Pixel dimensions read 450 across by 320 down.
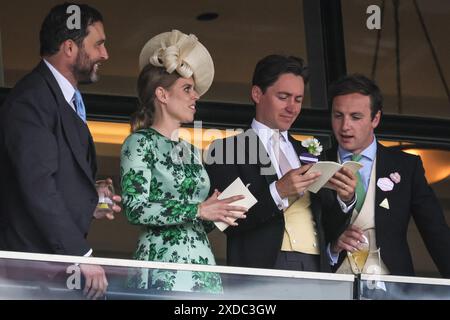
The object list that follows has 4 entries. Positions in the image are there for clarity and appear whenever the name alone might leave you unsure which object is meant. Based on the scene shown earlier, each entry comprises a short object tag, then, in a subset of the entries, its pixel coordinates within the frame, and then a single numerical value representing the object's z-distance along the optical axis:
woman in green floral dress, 8.68
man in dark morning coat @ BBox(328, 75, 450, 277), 9.95
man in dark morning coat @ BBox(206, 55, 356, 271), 9.39
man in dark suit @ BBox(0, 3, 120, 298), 8.11
